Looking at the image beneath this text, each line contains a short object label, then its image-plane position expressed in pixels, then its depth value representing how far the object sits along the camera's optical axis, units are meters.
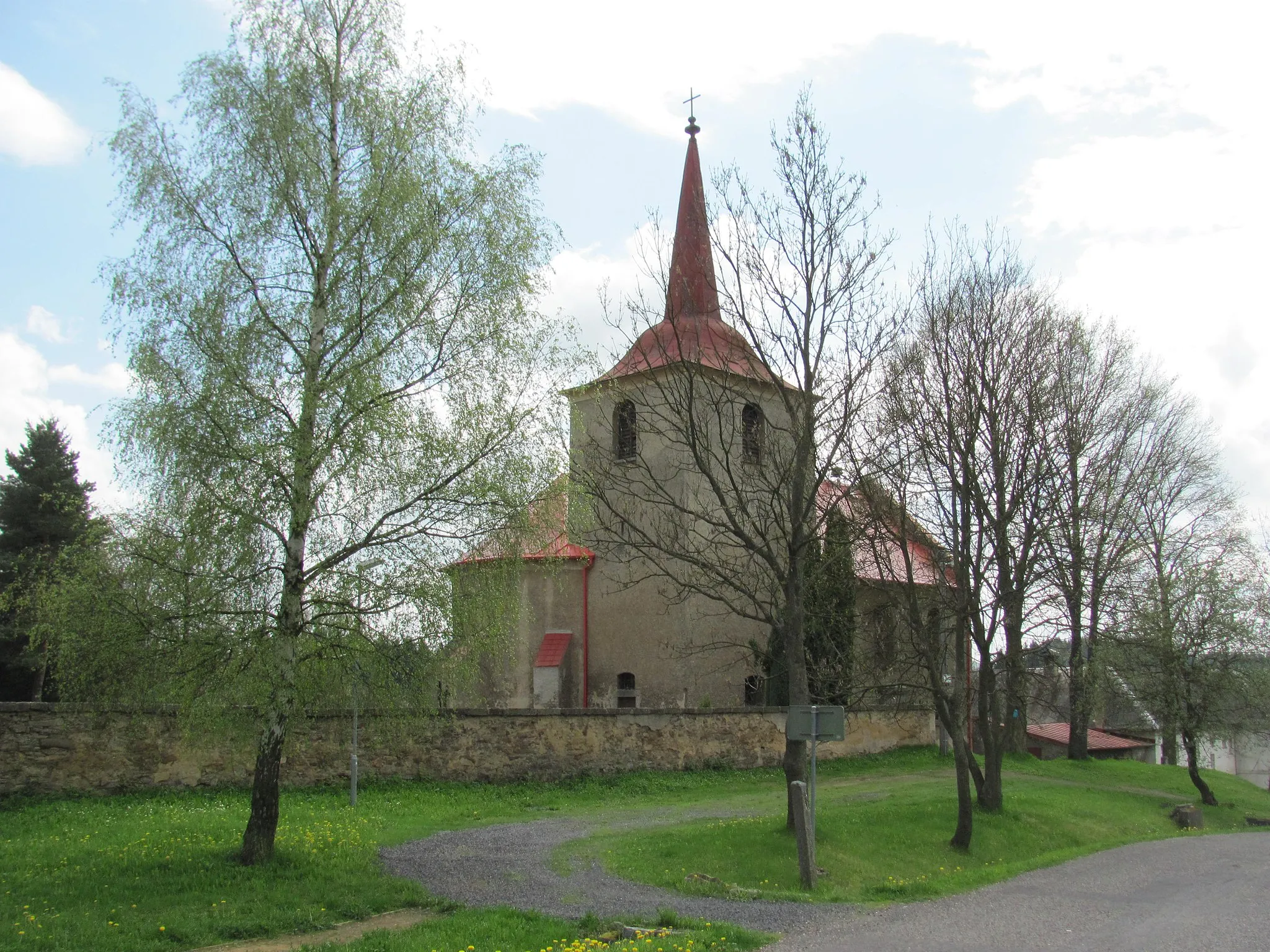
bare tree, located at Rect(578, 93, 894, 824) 13.61
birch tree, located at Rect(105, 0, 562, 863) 10.32
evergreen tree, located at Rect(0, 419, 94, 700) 25.75
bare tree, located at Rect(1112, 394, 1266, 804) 23.84
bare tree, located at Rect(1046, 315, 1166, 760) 18.00
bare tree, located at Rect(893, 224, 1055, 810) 16.06
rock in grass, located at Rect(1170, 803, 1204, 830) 21.66
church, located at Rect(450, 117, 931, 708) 25.52
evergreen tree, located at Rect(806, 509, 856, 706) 15.04
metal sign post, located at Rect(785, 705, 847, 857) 11.52
